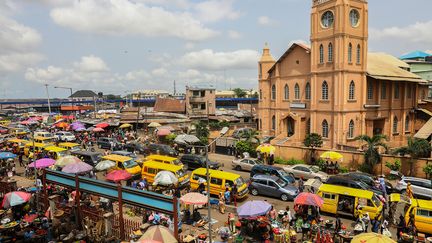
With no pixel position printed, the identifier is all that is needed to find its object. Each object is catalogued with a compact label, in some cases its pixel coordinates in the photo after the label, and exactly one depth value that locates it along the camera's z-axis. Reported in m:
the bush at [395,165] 25.61
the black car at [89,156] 27.47
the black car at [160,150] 32.84
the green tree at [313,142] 29.95
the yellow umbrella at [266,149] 28.83
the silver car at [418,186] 20.44
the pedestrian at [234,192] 19.74
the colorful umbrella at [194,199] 15.97
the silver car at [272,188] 20.23
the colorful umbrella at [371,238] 10.79
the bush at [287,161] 30.88
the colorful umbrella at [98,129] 43.97
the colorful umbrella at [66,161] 22.88
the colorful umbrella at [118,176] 20.46
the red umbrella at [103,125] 46.56
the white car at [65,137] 40.84
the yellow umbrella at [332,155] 25.64
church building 33.34
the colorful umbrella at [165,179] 19.38
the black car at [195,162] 27.42
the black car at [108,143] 36.91
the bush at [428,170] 23.81
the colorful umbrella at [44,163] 23.73
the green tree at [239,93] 135.27
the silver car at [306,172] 24.48
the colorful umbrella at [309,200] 15.59
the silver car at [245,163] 28.12
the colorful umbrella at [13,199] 16.59
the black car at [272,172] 23.24
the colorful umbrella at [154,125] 45.16
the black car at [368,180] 21.89
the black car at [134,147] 35.49
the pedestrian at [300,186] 20.77
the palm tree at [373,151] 26.06
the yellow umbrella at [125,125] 47.88
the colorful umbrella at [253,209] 14.57
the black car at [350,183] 19.77
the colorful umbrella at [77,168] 21.17
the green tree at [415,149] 24.53
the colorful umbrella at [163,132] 38.69
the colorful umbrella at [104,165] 22.83
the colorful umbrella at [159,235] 11.55
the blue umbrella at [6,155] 26.87
